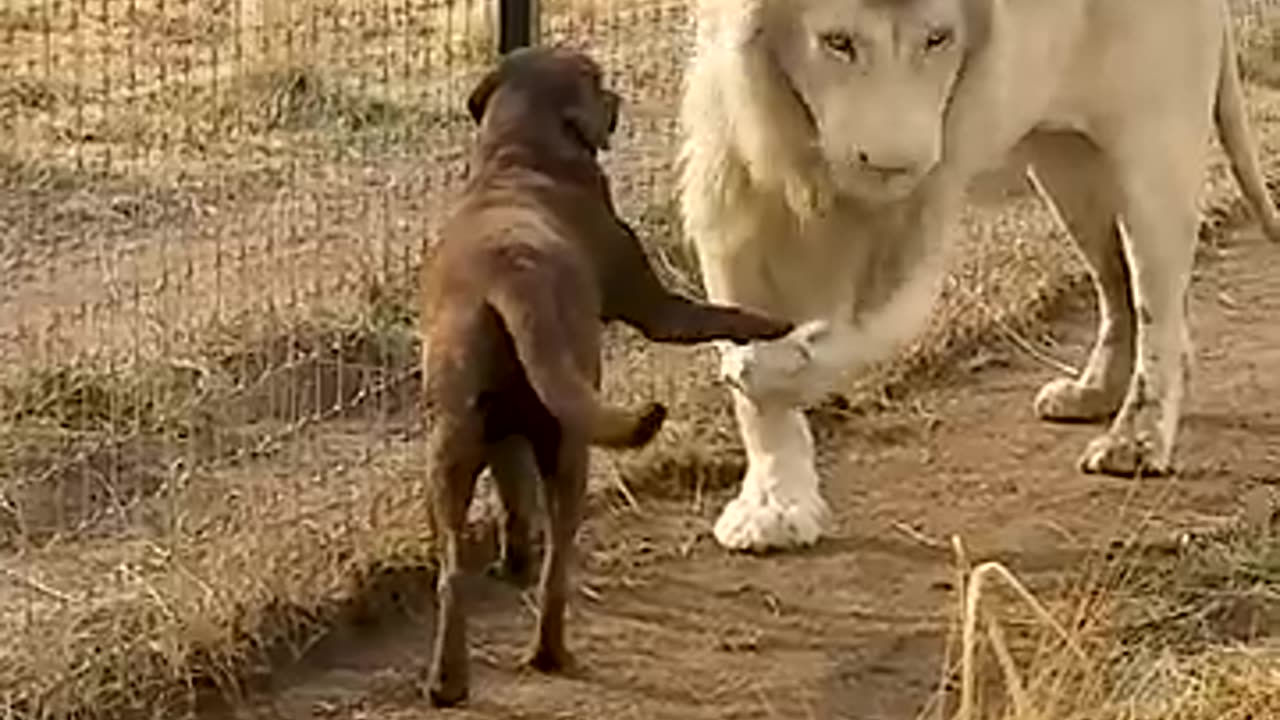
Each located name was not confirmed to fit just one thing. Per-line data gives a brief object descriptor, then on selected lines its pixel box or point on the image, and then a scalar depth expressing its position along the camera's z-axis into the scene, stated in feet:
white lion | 16.10
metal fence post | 20.02
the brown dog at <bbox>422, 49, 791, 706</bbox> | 14.20
